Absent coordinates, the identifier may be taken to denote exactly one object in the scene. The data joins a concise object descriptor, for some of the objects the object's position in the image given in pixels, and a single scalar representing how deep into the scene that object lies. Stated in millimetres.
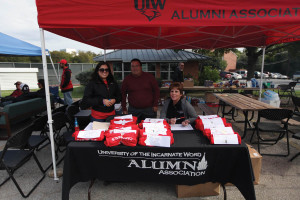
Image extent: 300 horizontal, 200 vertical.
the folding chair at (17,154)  2195
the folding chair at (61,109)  3861
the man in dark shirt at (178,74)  6623
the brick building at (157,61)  12586
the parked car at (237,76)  29956
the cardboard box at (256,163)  2295
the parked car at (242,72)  35112
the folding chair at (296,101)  4435
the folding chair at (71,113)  3322
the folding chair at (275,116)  3230
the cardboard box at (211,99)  7995
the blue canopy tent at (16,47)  5331
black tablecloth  1820
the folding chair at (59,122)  3006
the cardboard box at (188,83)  8219
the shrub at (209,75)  11713
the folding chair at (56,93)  6909
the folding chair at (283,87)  8102
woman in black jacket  2676
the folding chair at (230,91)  6375
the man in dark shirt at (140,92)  3043
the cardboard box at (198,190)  2189
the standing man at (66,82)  5910
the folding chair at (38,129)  2766
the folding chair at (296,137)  2998
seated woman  2674
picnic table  3764
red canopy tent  1881
